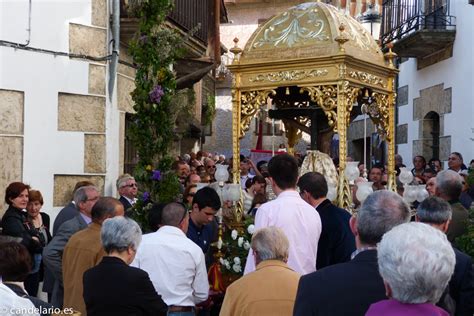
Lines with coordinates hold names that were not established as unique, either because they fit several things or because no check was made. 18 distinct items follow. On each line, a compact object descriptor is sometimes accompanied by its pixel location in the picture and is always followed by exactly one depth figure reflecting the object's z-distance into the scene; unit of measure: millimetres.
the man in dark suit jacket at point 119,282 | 4566
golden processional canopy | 7785
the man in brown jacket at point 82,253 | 5586
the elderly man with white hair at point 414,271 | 2852
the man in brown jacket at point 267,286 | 4113
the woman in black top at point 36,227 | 7801
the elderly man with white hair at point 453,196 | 6504
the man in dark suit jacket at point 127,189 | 8547
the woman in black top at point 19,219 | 7605
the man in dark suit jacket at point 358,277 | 3422
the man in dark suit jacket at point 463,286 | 4488
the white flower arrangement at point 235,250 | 6754
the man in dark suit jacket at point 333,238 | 5797
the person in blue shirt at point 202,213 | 6535
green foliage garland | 7613
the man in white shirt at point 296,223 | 5410
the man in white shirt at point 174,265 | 5316
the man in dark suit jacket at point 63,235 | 6219
